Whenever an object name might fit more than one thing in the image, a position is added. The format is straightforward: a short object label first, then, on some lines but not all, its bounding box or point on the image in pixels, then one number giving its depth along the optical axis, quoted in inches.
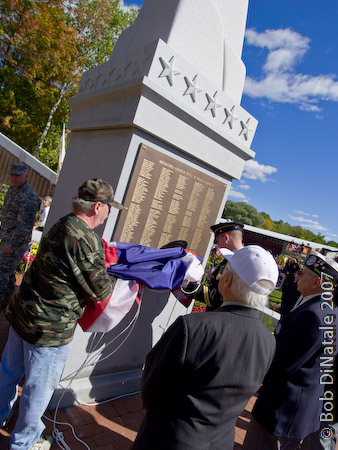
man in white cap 51.4
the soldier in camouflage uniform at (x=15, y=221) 157.0
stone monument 114.7
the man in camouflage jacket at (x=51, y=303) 77.1
